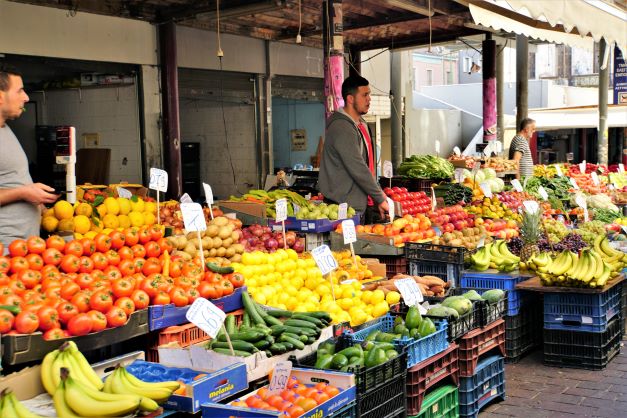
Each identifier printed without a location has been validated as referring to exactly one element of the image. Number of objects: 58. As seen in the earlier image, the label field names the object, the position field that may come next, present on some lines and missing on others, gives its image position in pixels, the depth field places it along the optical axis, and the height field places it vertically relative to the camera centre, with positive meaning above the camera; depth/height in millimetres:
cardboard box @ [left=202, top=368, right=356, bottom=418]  3158 -1127
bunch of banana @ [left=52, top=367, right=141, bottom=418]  2895 -964
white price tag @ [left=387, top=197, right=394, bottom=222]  7077 -508
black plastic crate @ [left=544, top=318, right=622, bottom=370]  6188 -1697
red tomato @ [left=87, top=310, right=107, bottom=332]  3672 -799
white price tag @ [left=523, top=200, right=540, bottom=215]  7652 -570
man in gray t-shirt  4211 -85
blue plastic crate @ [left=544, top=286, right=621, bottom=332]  6137 -1362
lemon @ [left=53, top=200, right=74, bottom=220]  5273 -329
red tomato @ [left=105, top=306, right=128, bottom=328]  3770 -803
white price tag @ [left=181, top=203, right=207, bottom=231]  4750 -364
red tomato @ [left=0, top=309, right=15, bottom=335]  3367 -725
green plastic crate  4387 -1564
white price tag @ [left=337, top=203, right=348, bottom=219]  6797 -477
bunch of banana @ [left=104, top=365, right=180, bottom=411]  3143 -989
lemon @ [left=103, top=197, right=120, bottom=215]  5766 -333
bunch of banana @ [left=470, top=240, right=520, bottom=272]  6684 -979
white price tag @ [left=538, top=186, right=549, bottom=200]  10312 -562
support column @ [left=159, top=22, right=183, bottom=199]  10586 +839
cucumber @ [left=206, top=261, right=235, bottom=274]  4766 -710
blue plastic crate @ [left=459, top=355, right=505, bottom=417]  4992 -1660
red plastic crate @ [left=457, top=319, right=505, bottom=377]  4969 -1360
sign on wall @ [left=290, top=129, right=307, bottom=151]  15930 +461
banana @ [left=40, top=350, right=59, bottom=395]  3281 -948
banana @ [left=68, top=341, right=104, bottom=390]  3232 -937
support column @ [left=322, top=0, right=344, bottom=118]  8570 +1213
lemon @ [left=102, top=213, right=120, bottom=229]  5637 -444
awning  7352 +1548
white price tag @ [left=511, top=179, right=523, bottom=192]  10586 -462
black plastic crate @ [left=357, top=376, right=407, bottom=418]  3721 -1305
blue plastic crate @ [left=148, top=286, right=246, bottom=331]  4062 -880
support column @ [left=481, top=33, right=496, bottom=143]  14430 +1378
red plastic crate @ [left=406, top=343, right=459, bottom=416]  4230 -1349
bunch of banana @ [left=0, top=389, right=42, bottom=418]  2750 -929
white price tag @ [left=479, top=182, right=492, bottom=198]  9757 -463
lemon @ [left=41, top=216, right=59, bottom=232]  5207 -415
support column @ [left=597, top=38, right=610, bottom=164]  17219 +897
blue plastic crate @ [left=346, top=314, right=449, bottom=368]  4230 -1140
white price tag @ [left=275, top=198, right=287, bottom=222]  6344 -437
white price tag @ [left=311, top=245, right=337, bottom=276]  4883 -681
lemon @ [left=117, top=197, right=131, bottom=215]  5875 -340
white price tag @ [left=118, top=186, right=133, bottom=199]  6357 -260
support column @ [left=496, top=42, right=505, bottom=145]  17531 +1537
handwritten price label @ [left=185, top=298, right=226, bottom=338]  3641 -788
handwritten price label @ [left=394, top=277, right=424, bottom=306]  4789 -906
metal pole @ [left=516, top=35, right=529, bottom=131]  16359 +1795
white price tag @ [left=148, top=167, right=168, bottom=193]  5625 -133
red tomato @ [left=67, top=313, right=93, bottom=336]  3574 -796
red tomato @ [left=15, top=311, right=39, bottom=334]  3395 -740
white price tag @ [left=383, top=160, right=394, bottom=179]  9055 -143
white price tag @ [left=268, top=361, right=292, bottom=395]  3540 -1069
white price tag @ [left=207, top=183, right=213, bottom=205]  6146 -279
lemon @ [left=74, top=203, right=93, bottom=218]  5434 -338
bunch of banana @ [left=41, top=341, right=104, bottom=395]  3240 -929
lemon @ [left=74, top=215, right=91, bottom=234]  5289 -436
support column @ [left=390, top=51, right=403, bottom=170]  16969 +1386
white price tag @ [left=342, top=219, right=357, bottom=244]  5629 -573
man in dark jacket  6816 +19
